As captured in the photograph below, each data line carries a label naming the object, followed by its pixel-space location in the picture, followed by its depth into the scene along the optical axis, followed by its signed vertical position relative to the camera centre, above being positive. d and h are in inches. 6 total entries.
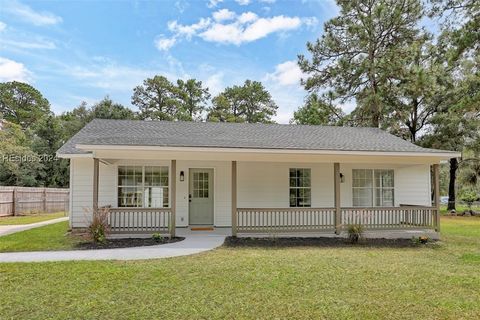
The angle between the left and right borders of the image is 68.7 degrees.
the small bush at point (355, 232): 384.8 -58.7
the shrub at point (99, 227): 358.3 -49.9
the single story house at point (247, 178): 388.5 +0.4
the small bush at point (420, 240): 394.6 -69.4
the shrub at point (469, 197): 996.7 -56.1
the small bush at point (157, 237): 378.9 -63.8
